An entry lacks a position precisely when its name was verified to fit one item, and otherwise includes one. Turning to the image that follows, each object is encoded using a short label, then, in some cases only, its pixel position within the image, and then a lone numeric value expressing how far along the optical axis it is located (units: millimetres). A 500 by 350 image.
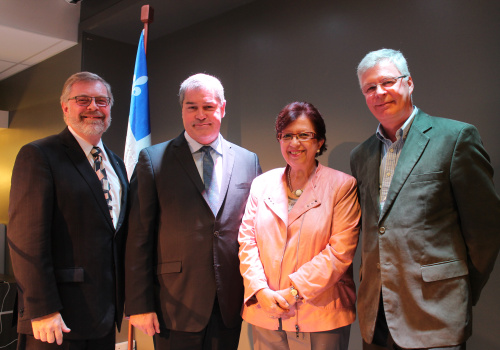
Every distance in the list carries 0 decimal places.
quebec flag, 3494
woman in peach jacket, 1989
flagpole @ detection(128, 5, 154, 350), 3354
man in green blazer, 1732
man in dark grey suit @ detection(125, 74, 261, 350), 2195
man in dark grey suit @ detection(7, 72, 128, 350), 2014
